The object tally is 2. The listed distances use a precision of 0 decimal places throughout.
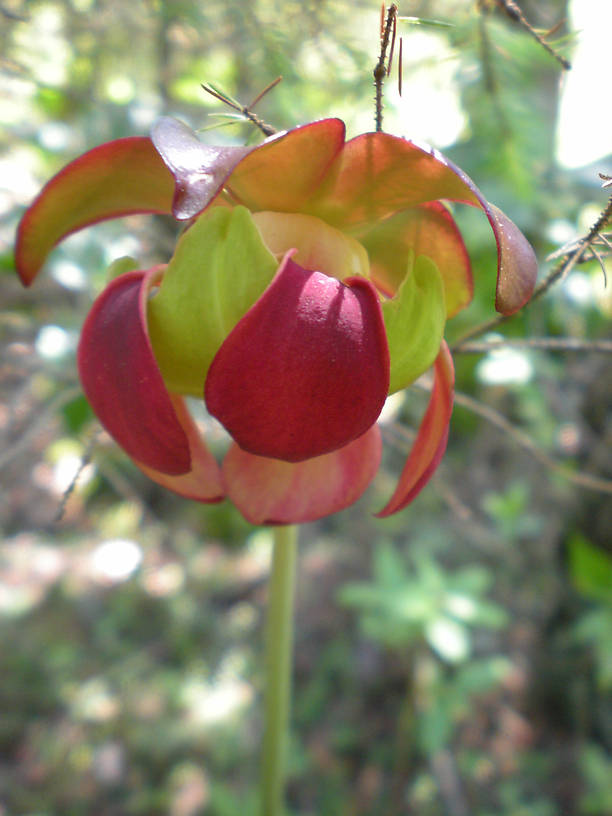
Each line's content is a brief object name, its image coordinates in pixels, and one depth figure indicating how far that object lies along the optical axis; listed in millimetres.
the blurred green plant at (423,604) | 271
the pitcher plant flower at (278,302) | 78
